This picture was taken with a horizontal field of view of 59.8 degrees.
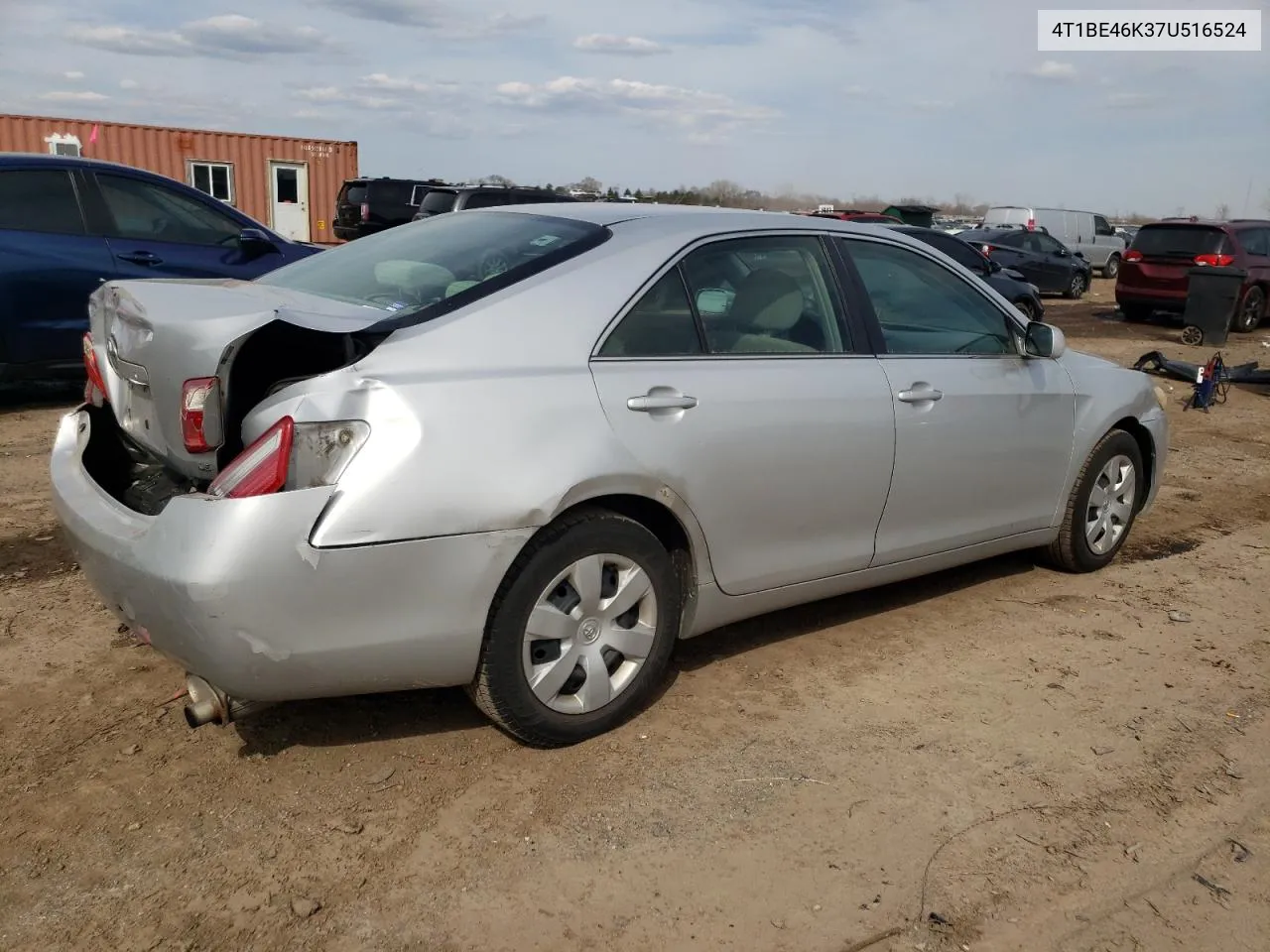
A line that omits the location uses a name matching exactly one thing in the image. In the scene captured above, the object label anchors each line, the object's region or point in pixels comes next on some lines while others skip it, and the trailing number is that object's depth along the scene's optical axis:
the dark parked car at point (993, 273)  13.87
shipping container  23.53
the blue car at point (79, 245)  7.18
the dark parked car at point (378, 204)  20.47
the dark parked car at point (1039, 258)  21.84
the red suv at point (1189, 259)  16.53
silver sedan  2.72
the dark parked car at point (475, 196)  13.95
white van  28.19
